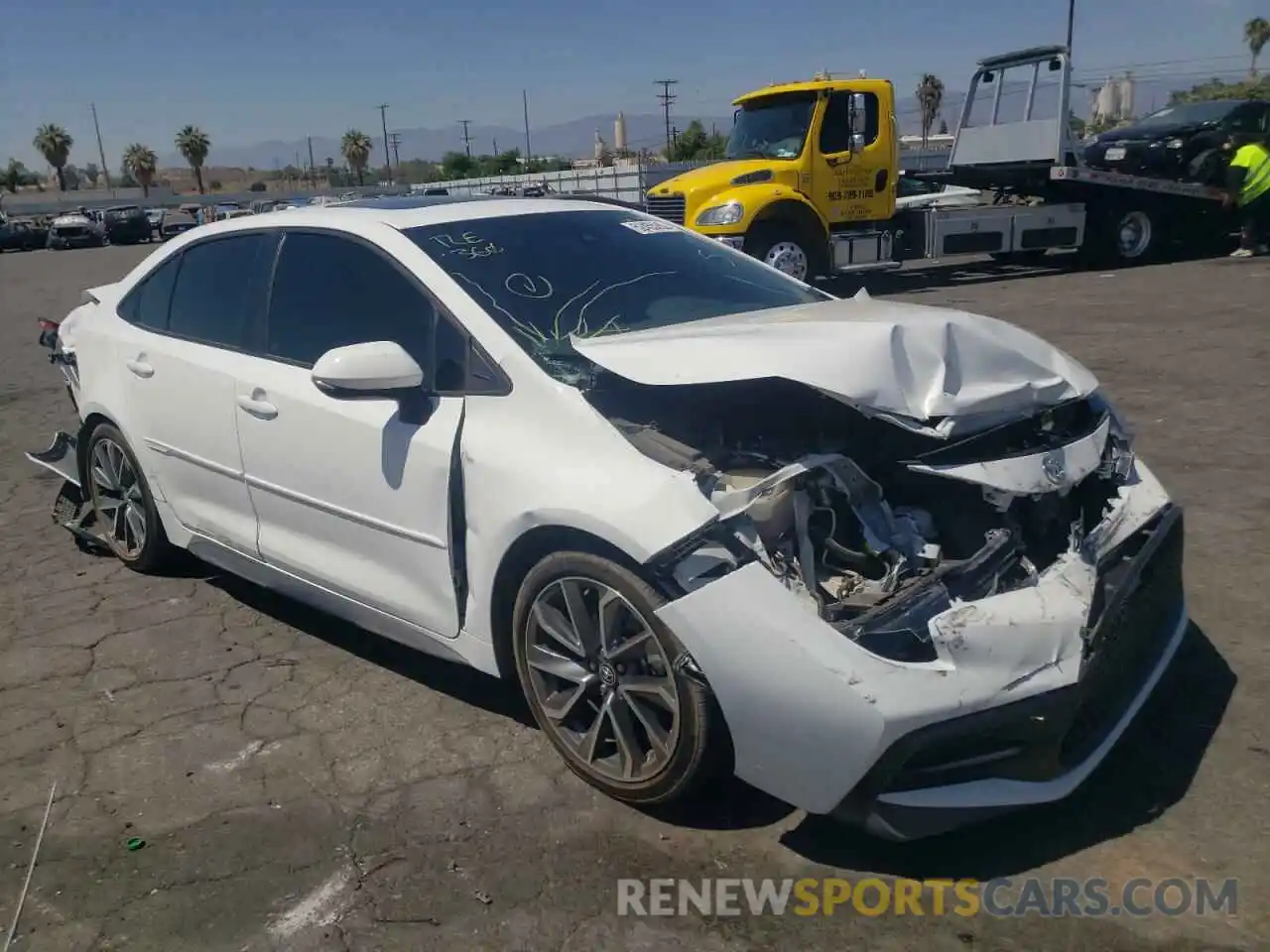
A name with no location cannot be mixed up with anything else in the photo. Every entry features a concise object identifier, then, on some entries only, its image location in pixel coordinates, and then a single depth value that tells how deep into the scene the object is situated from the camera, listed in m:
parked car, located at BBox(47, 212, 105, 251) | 40.56
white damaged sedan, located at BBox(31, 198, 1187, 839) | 2.57
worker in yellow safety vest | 15.16
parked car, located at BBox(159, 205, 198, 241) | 40.32
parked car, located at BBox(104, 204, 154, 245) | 40.94
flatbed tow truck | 13.45
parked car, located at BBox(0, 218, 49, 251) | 42.00
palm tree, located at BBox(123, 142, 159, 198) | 88.25
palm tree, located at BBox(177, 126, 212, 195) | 88.94
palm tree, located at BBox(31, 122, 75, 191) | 91.38
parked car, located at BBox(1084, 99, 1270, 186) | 15.69
